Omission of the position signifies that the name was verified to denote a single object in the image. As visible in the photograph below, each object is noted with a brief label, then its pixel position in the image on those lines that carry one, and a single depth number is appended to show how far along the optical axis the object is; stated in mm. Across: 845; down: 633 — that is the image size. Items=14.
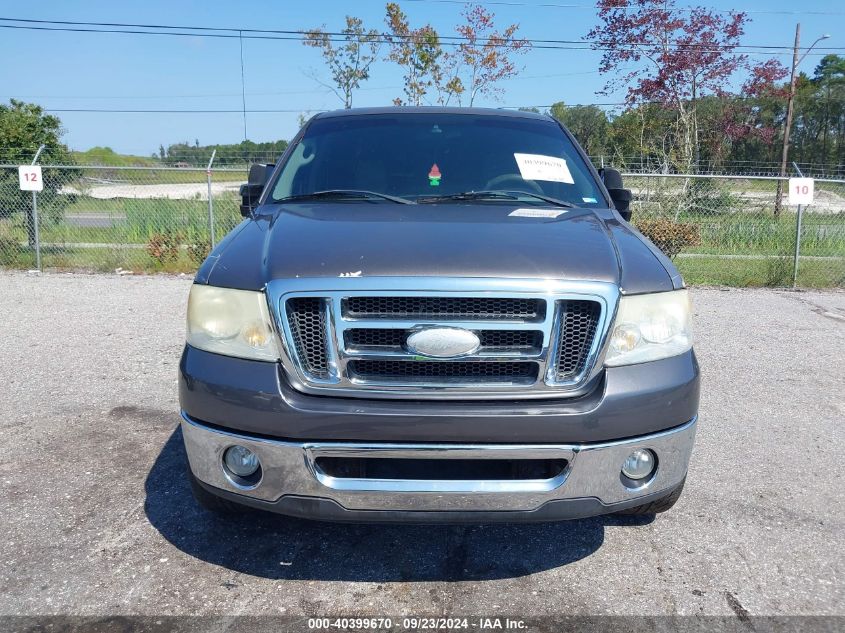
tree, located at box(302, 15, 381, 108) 21578
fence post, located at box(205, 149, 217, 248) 10501
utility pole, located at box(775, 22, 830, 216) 21109
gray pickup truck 2266
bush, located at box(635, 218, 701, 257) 10703
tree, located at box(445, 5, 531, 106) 20625
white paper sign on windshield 3586
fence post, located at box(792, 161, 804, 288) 9797
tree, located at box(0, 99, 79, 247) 10844
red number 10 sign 9523
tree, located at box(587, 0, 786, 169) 18781
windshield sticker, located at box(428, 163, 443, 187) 3475
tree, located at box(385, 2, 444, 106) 20453
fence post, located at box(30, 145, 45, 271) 10305
